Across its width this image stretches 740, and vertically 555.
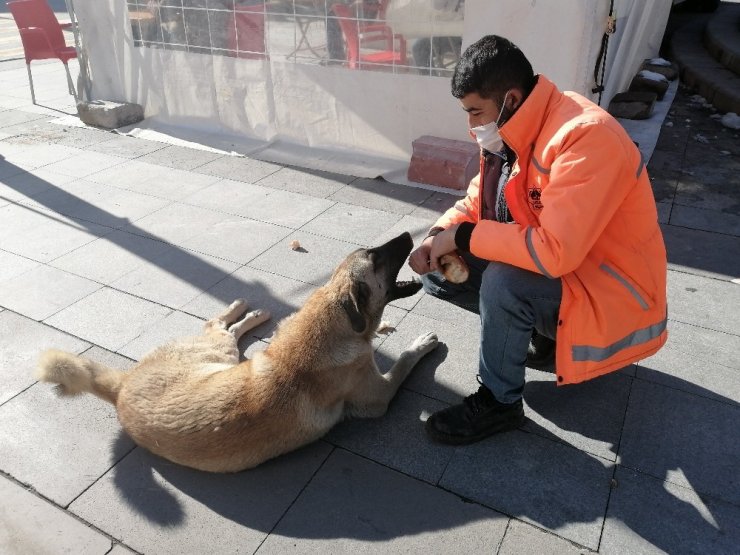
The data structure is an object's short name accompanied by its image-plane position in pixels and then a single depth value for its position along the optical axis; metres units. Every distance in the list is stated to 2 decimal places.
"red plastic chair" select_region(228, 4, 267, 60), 7.01
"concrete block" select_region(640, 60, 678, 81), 9.64
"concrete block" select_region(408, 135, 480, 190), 5.91
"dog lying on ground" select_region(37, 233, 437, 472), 2.73
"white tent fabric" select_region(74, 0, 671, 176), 5.48
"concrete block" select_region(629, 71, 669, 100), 8.54
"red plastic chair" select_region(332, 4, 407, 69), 6.26
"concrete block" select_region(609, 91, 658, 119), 7.75
